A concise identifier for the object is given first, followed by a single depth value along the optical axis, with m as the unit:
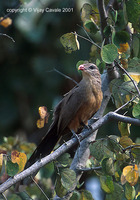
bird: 7.57
